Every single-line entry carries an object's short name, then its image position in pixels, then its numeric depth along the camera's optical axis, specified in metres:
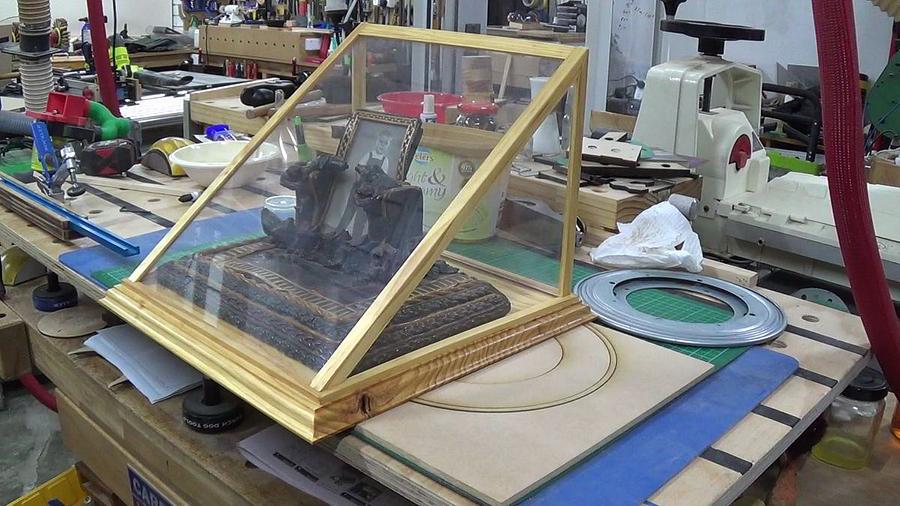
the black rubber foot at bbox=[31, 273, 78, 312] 1.44
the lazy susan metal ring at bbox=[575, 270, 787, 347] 1.00
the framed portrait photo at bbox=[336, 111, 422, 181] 1.04
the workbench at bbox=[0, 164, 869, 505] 0.74
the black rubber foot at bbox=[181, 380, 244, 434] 1.01
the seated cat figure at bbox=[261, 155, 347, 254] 1.07
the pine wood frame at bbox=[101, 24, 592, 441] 0.78
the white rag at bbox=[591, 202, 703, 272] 1.23
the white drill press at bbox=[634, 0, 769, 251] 1.59
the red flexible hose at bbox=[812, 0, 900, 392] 0.90
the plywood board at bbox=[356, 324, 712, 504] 0.71
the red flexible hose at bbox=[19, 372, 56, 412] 1.66
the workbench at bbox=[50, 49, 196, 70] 3.77
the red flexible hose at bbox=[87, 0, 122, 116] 1.90
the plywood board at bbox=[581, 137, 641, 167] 1.54
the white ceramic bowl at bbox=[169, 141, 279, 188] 1.61
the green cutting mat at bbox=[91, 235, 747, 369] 1.08
